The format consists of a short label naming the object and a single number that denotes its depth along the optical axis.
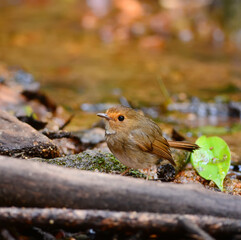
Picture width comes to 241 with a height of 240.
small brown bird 6.42
